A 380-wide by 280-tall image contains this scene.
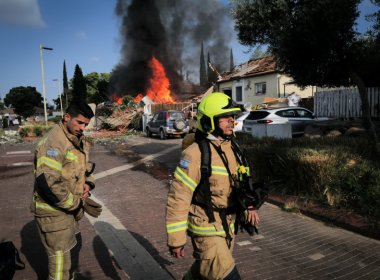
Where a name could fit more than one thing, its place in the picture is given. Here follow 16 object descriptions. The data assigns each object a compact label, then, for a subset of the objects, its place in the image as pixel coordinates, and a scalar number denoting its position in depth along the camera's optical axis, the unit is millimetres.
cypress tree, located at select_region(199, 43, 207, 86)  74156
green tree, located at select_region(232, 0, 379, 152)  9047
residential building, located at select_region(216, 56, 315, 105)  26188
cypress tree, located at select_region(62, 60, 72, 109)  70044
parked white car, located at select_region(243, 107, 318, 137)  14297
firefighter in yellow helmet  2521
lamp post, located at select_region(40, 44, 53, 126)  27156
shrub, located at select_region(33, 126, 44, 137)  27398
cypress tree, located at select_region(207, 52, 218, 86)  39806
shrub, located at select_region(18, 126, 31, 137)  27062
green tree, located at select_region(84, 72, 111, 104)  64625
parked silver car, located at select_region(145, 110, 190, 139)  20812
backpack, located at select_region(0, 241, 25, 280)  2816
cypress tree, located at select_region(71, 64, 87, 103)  61094
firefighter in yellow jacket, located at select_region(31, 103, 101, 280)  2900
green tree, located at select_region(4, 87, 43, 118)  90338
